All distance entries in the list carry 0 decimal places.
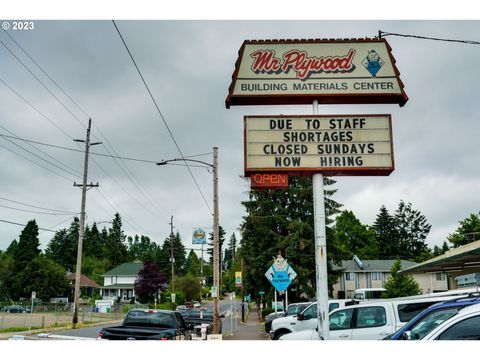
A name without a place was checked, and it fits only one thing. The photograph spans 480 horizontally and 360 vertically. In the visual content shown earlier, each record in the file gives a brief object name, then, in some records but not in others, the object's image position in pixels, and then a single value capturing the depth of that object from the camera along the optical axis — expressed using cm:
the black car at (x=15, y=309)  5397
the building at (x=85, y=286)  8709
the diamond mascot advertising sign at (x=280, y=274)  2062
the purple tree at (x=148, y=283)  7150
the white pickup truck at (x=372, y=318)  1200
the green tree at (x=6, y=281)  7444
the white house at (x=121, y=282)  9381
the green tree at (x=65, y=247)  11969
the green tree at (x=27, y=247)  8032
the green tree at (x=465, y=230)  6050
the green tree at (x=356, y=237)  9516
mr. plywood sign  1188
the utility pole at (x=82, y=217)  3450
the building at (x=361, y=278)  7138
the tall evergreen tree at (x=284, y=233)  4441
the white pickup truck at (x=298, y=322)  1798
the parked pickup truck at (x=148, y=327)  1068
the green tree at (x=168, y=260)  10756
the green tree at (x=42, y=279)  6919
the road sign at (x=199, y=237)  3712
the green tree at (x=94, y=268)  10756
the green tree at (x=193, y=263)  14301
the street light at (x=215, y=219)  2597
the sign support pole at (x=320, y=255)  1099
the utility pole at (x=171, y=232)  6481
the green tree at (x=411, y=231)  10976
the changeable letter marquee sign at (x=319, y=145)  1149
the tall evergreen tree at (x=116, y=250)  12812
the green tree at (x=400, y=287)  4722
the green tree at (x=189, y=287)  7575
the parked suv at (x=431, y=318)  698
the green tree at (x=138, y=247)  18456
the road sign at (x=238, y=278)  3656
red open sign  1149
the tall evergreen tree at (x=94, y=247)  13000
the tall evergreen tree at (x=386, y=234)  10506
